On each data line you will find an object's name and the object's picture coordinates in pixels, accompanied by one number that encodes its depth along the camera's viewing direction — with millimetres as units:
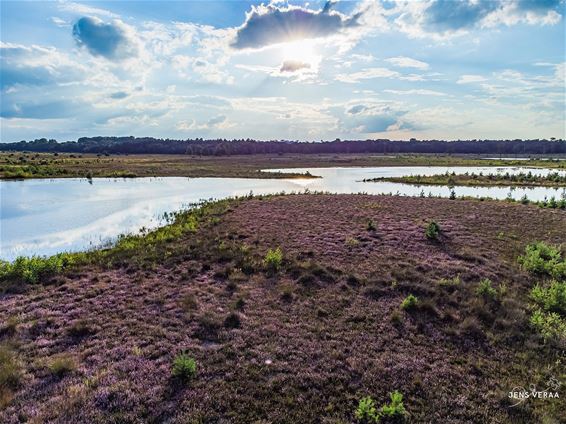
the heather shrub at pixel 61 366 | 9445
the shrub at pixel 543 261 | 16203
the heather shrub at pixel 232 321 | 12055
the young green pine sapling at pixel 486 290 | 13961
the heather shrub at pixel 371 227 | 23734
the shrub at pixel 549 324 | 11352
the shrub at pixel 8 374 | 8531
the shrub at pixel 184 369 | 9203
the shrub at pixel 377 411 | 7992
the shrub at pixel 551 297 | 13062
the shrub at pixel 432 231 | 21438
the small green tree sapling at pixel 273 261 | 17289
